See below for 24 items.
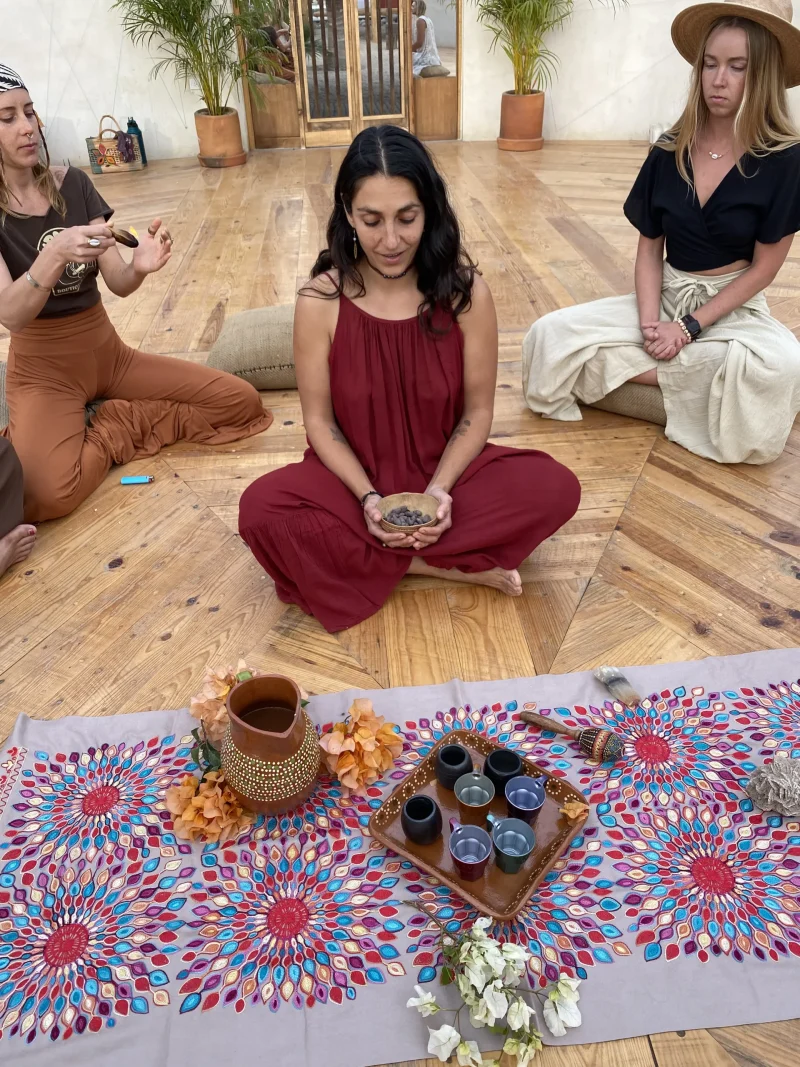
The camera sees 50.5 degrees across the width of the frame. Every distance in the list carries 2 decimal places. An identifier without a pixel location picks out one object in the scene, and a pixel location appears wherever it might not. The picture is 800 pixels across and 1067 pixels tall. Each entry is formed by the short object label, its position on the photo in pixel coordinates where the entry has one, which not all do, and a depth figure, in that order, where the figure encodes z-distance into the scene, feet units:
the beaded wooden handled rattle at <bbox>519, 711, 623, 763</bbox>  5.66
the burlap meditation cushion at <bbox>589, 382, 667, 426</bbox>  9.71
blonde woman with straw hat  7.94
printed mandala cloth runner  4.42
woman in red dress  6.95
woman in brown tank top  7.50
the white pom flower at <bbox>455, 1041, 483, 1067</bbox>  4.09
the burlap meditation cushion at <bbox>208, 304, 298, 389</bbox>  10.61
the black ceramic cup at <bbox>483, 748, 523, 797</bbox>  5.27
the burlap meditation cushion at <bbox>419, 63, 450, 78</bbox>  22.13
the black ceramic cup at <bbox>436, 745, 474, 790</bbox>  5.28
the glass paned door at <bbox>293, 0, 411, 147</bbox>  21.11
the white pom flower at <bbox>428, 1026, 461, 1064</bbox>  4.13
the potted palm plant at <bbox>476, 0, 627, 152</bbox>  19.74
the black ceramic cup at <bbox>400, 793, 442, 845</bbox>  4.98
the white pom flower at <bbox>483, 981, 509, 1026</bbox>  4.11
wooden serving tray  4.83
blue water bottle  21.40
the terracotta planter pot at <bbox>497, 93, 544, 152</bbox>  21.30
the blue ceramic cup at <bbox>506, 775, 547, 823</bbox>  5.08
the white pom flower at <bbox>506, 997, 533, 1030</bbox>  4.12
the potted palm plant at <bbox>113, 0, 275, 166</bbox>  19.29
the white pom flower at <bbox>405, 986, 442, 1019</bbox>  4.23
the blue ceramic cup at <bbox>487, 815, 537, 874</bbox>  4.84
